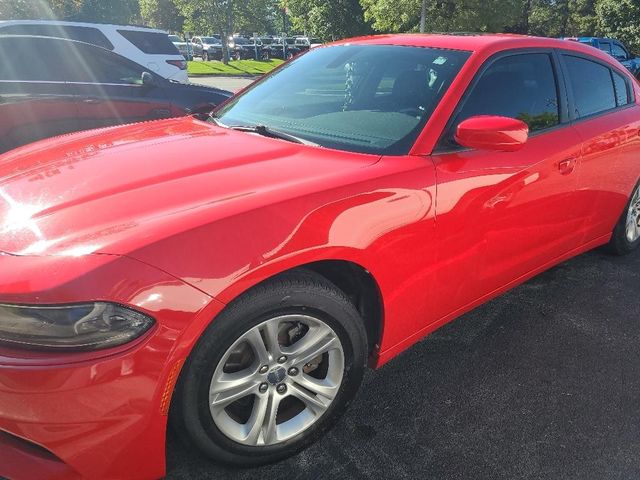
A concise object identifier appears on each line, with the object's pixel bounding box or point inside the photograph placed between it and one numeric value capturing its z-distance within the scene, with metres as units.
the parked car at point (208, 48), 39.69
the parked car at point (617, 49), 18.52
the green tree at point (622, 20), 29.08
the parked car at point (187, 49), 37.72
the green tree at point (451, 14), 23.11
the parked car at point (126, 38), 7.07
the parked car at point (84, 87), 5.33
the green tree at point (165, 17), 51.83
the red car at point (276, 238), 1.47
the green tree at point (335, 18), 30.28
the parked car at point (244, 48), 39.62
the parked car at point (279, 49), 40.72
